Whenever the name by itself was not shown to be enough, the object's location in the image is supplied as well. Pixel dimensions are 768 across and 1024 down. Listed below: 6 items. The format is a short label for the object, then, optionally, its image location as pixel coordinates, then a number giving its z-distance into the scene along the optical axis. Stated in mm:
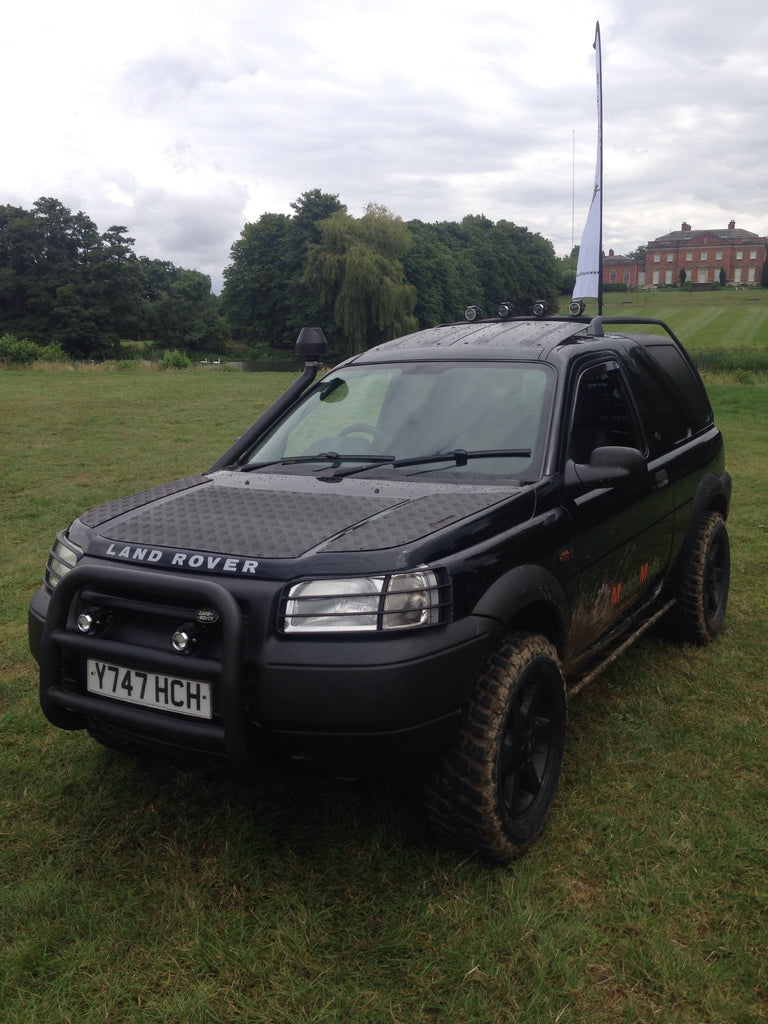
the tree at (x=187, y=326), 77375
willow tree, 57312
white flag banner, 10617
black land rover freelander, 2627
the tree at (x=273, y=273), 70438
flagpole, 11602
